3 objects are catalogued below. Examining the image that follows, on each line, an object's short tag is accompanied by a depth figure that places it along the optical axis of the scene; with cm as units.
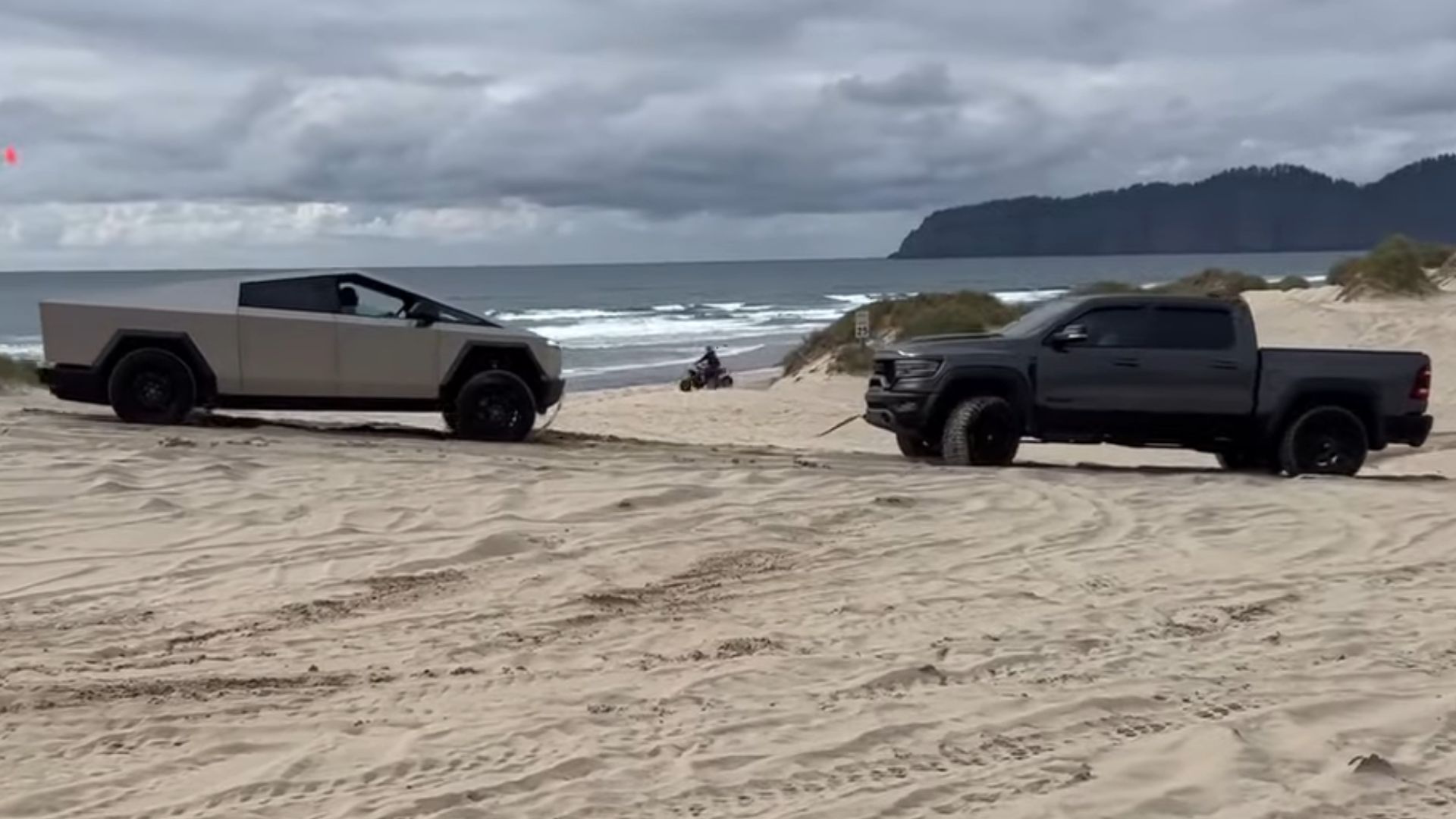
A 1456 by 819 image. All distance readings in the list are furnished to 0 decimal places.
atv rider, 3155
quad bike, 3136
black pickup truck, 1317
